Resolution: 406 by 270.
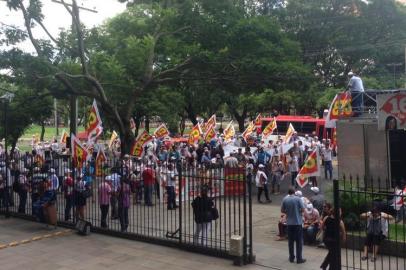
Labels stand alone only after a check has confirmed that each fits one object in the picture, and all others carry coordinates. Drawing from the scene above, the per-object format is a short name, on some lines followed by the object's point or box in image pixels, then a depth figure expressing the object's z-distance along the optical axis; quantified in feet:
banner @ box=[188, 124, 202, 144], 98.22
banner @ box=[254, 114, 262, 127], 128.50
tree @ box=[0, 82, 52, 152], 77.56
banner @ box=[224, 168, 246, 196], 38.99
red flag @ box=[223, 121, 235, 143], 102.78
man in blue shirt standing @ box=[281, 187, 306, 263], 36.96
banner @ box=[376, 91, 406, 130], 50.88
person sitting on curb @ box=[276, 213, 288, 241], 44.52
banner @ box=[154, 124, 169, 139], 93.12
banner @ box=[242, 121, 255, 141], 102.96
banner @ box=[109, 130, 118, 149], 100.02
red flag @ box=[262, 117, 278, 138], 93.25
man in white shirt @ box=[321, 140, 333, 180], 77.66
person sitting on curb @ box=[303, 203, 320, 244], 42.50
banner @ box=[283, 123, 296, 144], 82.69
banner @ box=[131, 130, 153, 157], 67.70
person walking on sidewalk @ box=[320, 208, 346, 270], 29.35
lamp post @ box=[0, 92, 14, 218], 56.70
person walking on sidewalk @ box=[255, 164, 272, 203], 61.28
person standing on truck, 57.71
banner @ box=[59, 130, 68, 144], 102.11
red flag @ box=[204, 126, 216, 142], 96.84
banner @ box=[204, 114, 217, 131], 98.29
